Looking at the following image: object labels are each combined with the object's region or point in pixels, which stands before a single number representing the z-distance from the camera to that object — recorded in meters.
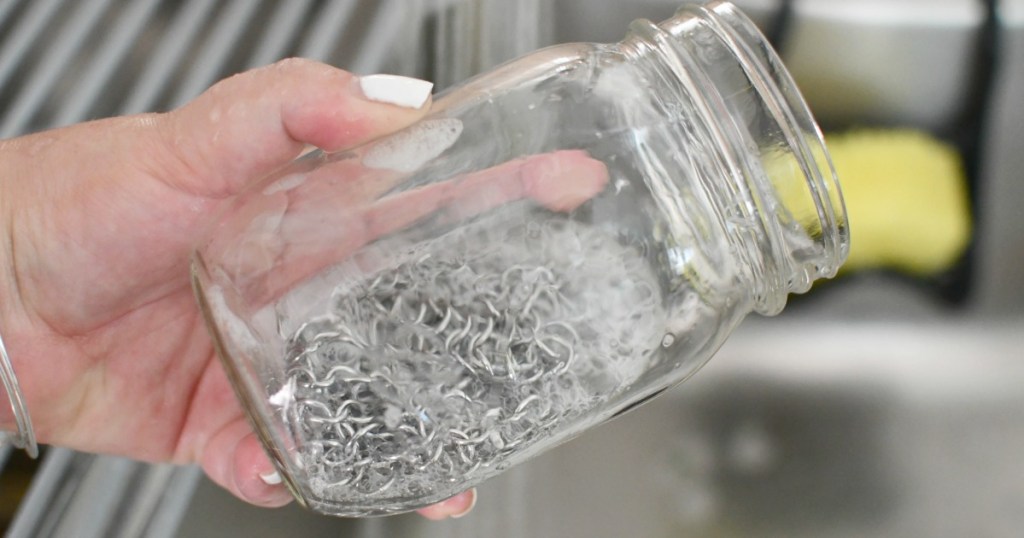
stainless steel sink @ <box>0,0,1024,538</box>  0.70
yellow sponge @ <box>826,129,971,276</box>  0.75
